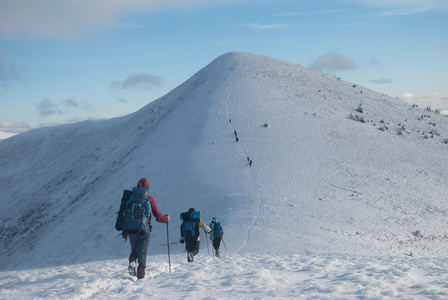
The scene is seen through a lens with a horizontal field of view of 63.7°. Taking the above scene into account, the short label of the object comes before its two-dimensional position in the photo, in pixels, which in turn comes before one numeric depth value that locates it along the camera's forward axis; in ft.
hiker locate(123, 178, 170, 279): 26.45
